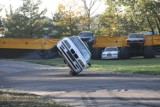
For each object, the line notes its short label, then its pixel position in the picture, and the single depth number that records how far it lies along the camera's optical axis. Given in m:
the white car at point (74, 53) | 24.55
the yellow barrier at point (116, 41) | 48.34
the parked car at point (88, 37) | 49.25
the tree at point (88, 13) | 92.99
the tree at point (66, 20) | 79.88
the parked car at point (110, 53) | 46.41
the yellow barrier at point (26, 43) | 50.94
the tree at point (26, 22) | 75.38
